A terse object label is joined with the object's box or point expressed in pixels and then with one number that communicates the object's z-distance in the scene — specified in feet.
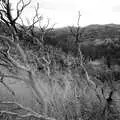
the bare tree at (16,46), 17.84
